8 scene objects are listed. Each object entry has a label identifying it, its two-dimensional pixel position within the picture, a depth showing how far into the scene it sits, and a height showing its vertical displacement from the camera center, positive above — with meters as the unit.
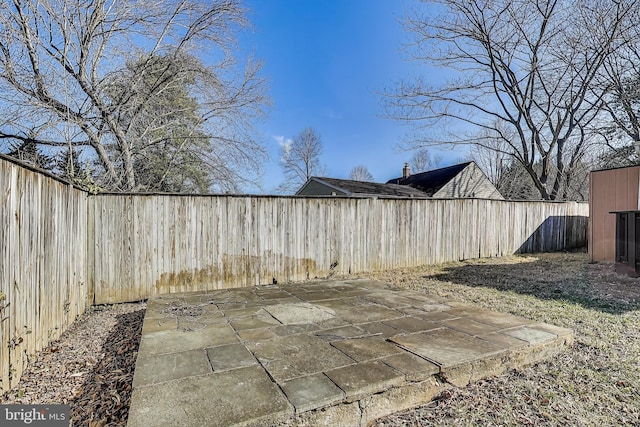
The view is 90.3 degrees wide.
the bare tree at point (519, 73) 10.19 +5.02
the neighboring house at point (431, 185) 13.53 +1.15
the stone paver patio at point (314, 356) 1.77 -1.11
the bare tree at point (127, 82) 6.46 +3.03
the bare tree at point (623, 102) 9.85 +3.63
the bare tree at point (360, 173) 27.86 +3.22
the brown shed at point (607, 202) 6.61 +0.19
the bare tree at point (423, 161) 28.08 +4.32
